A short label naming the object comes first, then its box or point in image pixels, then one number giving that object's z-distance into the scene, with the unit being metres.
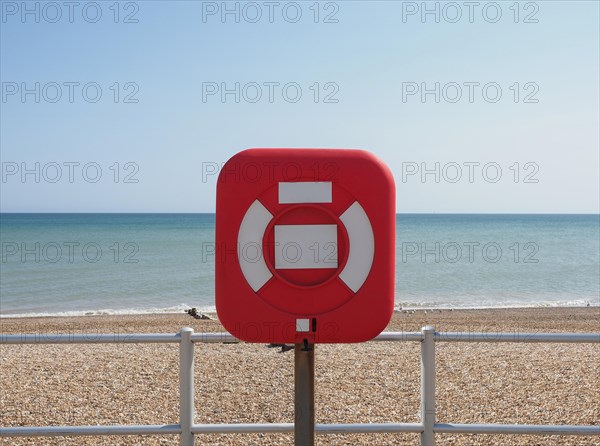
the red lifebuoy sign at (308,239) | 1.86
